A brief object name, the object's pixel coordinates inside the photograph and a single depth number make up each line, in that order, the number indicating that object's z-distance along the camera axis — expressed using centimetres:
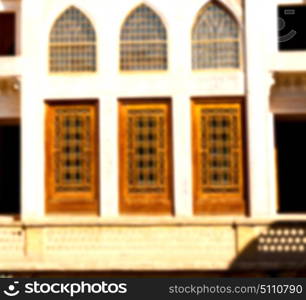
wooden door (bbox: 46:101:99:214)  1281
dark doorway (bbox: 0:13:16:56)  1412
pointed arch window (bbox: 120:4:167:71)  1289
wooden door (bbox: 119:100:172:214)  1270
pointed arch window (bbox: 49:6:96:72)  1298
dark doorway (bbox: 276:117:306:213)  1582
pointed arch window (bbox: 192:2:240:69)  1280
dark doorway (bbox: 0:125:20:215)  1560
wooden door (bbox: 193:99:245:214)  1262
